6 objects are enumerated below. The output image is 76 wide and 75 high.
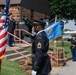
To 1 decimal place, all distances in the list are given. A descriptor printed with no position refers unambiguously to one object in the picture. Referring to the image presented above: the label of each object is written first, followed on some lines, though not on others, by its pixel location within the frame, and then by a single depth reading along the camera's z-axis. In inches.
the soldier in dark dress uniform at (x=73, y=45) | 395.2
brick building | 473.1
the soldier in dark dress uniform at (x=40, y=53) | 141.4
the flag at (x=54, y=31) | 375.3
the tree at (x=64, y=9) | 766.7
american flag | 178.1
